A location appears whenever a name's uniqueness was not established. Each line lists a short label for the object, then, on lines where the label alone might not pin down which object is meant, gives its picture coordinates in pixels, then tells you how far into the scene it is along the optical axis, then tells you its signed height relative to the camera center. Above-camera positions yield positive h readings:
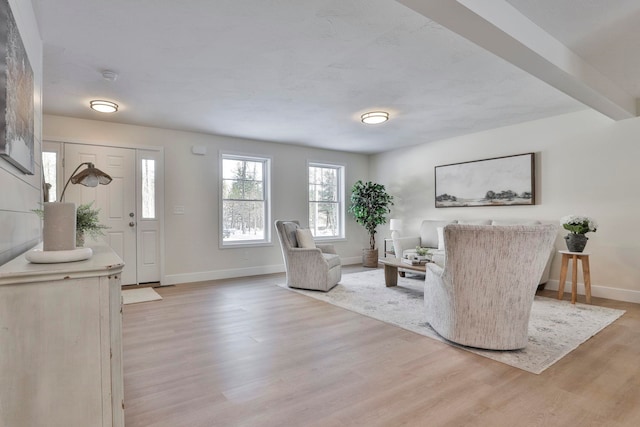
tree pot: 6.81 -0.91
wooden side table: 3.98 -0.71
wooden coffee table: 4.73 -0.85
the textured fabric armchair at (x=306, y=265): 4.61 -0.72
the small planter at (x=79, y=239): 2.04 -0.16
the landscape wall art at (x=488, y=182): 4.99 +0.49
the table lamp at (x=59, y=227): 1.35 -0.05
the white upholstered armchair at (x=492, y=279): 2.38 -0.49
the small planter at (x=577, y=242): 4.02 -0.35
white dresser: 1.05 -0.44
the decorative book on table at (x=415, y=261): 4.37 -0.64
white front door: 4.67 +0.28
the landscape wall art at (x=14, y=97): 1.18 +0.48
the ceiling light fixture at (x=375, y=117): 4.48 +1.29
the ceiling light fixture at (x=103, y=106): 3.98 +1.29
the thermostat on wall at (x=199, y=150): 5.49 +1.04
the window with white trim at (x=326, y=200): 6.98 +0.27
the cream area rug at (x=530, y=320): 2.54 -1.06
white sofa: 5.42 -0.45
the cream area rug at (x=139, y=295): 4.21 -1.08
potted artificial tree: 6.81 +0.14
